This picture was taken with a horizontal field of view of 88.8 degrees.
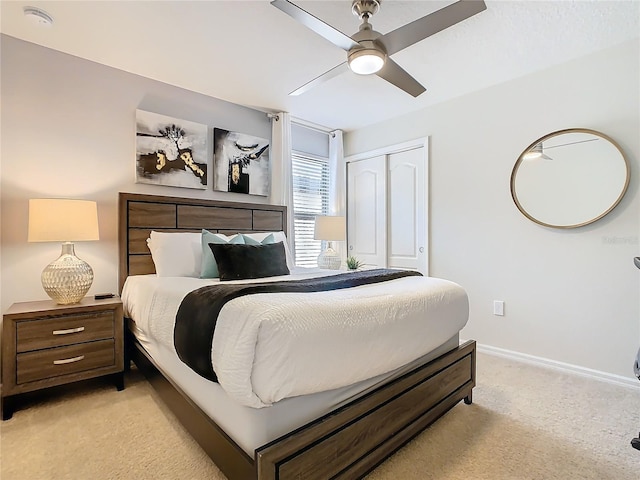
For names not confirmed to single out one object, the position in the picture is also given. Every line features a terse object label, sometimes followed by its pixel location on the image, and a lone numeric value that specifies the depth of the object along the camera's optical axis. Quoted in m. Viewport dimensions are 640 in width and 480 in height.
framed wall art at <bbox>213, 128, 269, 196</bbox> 3.52
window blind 4.34
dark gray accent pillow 2.39
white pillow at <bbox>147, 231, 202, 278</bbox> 2.62
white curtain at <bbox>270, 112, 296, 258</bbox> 3.88
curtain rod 3.91
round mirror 2.57
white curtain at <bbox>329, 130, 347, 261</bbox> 4.60
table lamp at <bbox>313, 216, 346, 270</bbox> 3.91
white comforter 1.13
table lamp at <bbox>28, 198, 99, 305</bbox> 2.21
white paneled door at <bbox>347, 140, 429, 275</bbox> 3.90
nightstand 1.99
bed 1.17
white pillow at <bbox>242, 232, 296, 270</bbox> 3.16
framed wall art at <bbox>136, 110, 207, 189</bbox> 3.02
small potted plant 3.81
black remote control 2.55
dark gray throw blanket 1.32
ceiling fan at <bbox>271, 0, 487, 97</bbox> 1.68
